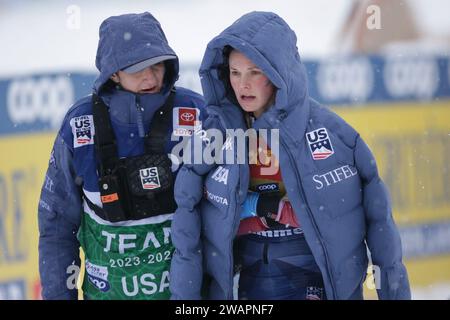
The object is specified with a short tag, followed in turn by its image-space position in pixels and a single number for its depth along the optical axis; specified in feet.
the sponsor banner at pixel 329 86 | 35.78
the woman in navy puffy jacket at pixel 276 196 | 18.90
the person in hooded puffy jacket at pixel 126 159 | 21.30
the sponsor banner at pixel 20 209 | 35.65
